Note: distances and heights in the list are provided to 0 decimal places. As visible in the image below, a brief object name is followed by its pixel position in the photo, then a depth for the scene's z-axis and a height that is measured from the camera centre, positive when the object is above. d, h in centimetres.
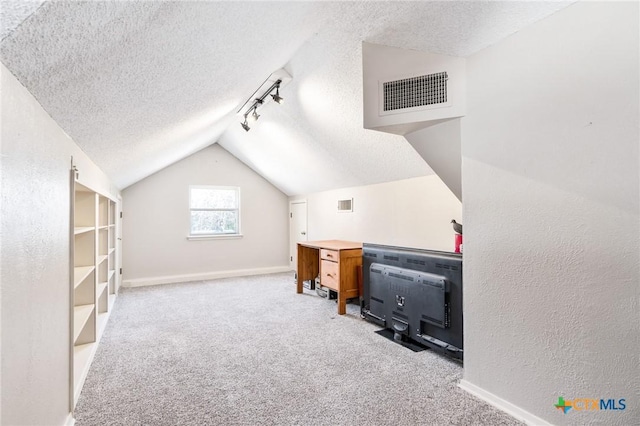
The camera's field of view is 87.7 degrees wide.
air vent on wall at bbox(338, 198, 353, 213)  484 +15
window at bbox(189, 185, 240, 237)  589 +12
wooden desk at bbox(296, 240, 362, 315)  378 -62
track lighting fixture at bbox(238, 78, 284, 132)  314 +120
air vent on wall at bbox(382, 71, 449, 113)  211 +80
